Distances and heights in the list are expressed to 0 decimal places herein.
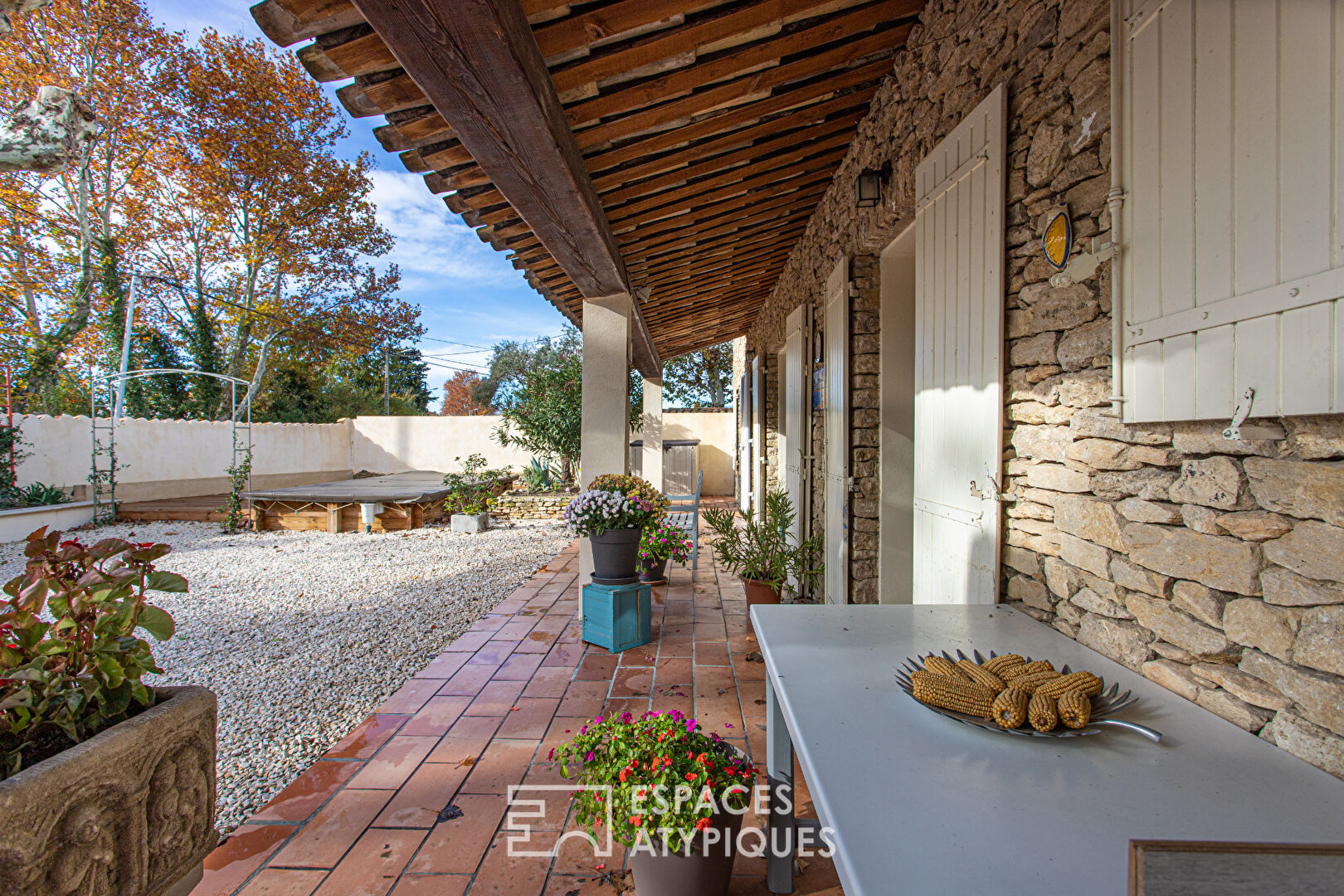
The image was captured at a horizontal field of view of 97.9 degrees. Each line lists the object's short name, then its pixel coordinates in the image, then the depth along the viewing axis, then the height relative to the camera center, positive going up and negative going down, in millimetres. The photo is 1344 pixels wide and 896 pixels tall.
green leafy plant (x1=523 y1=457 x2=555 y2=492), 10668 -504
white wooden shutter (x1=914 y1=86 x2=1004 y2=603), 1833 +334
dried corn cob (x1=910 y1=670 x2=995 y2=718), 1056 -446
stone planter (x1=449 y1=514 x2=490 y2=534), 8023 -1023
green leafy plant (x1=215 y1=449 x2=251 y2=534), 8125 -789
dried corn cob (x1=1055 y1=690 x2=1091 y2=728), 994 -436
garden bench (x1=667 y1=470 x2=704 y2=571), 5238 -633
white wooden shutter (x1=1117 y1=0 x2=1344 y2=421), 874 +436
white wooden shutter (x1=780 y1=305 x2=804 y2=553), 4629 +308
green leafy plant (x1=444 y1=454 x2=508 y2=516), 8267 -653
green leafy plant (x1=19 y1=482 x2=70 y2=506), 7891 -702
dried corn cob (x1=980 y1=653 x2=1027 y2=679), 1185 -428
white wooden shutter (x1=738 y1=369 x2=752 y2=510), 7934 +181
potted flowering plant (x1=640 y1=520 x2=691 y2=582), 4152 -690
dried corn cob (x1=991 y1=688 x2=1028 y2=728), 1007 -444
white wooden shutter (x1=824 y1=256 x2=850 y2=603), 3248 +123
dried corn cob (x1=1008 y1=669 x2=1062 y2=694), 1092 -431
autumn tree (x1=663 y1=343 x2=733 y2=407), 18156 +2284
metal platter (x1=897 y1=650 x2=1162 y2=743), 982 -465
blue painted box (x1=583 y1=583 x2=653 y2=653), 3332 -961
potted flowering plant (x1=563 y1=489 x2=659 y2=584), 3445 -454
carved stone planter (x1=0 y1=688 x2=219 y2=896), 1048 -747
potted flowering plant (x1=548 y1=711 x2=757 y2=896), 1383 -844
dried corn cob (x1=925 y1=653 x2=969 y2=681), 1155 -434
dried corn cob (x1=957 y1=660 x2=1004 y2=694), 1103 -430
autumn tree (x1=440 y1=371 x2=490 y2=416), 27672 +2651
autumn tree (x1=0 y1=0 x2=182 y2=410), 10742 +5822
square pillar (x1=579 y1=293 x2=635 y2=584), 3943 +339
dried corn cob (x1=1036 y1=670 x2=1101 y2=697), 1060 -421
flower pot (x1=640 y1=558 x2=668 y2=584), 4664 -1020
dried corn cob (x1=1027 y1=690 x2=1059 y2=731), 994 -445
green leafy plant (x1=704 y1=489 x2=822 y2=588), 3826 -679
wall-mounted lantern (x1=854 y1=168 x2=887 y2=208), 2799 +1285
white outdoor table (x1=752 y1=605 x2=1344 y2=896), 713 -493
